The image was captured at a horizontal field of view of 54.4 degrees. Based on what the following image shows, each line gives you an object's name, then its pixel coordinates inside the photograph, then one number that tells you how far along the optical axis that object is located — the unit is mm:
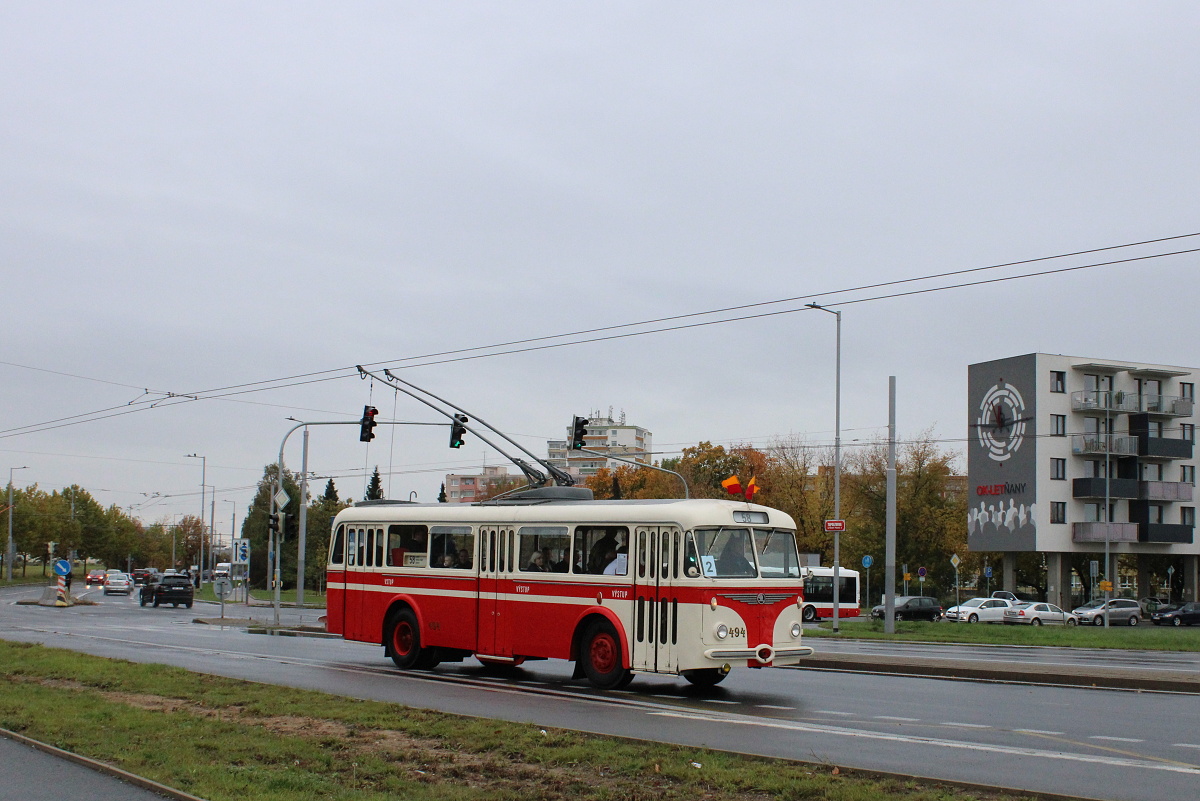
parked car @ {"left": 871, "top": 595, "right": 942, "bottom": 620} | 57750
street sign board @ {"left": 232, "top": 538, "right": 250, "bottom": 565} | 44812
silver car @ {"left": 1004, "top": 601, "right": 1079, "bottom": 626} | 54719
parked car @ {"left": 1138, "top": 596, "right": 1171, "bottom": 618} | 70000
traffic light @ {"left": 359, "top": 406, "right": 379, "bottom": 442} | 32094
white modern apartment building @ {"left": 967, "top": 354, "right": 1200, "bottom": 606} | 70312
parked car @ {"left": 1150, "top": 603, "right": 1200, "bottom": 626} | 60341
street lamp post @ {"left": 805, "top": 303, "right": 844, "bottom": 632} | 39719
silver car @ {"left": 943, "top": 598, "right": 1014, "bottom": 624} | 55469
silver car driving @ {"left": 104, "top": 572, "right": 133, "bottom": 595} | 72688
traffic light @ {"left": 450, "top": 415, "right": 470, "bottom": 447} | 29484
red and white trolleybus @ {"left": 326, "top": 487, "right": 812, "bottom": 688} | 15906
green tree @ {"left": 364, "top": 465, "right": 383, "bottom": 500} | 118606
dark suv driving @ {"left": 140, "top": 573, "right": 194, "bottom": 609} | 54688
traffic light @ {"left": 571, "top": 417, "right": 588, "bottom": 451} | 33281
